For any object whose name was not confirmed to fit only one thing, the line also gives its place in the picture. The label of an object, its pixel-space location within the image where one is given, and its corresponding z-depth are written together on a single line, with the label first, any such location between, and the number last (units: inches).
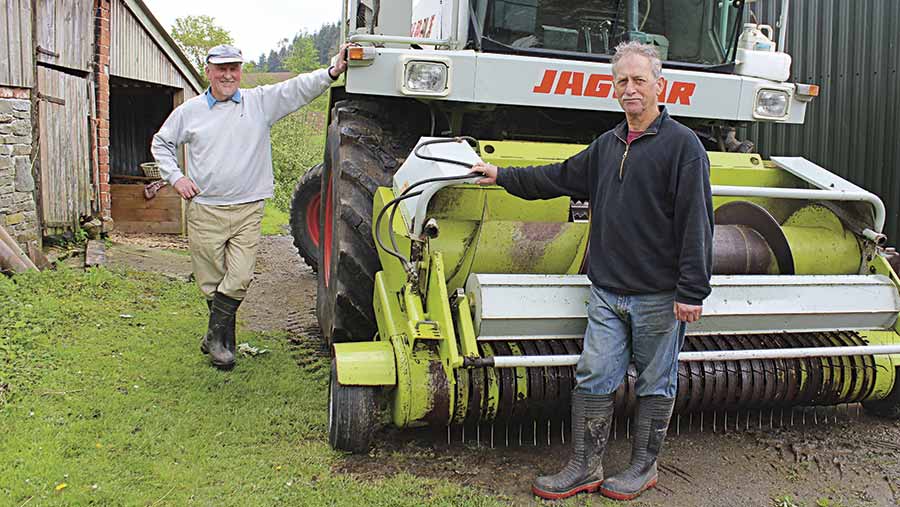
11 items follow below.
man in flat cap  181.8
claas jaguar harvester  133.1
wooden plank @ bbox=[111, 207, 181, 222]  466.0
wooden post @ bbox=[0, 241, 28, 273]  261.9
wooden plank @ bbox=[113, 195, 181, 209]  465.4
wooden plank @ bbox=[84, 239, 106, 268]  312.2
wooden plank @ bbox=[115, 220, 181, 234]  463.5
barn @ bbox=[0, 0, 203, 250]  310.3
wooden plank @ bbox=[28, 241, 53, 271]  298.4
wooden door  338.6
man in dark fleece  116.6
